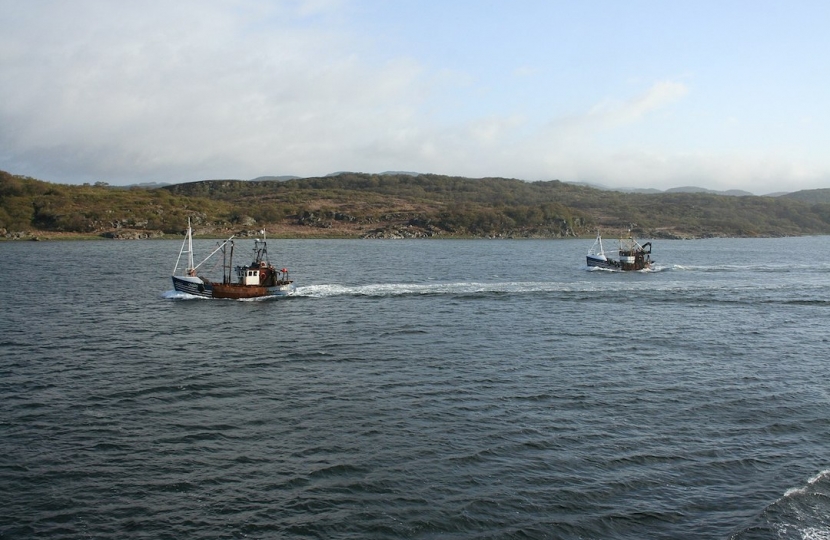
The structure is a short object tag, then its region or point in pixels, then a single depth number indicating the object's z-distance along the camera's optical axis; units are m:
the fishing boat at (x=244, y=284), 63.47
